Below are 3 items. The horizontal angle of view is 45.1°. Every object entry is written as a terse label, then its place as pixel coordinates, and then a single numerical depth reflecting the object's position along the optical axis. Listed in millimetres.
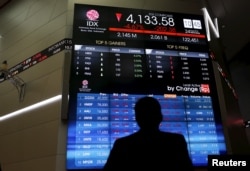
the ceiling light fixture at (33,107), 3085
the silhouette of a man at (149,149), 1313
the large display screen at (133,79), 2732
